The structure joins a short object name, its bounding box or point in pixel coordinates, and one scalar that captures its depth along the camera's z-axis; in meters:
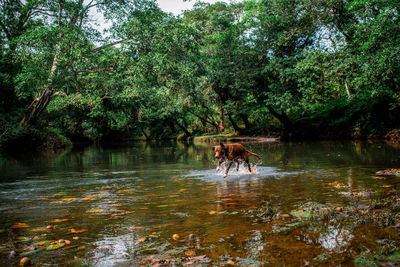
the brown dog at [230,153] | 9.24
